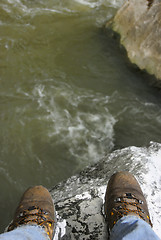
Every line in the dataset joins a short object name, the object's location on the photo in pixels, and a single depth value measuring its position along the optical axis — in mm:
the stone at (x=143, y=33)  1652
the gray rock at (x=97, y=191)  894
